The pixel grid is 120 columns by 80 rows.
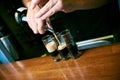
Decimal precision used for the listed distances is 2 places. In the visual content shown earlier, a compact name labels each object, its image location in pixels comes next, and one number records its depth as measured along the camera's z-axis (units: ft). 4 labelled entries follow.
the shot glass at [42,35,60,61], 1.16
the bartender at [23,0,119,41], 1.09
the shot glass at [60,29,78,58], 1.11
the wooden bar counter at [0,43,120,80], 0.91
